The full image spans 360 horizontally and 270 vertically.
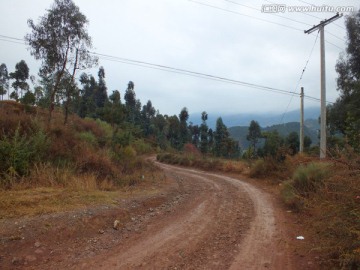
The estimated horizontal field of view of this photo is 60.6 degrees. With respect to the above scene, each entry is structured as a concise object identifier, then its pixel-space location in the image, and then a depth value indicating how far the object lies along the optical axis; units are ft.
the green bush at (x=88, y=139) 48.31
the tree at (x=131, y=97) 205.00
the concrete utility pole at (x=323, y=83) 47.50
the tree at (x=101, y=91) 197.12
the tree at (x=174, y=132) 198.29
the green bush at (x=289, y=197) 28.25
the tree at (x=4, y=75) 174.60
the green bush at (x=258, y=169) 53.51
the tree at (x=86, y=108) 157.89
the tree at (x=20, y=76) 142.72
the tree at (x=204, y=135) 184.30
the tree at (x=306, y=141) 122.21
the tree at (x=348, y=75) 90.79
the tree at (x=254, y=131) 180.49
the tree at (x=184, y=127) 195.62
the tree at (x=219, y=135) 165.07
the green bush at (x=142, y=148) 116.51
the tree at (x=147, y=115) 209.36
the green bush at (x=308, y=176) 29.30
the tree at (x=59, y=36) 61.36
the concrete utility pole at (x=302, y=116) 65.68
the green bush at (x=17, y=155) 27.99
